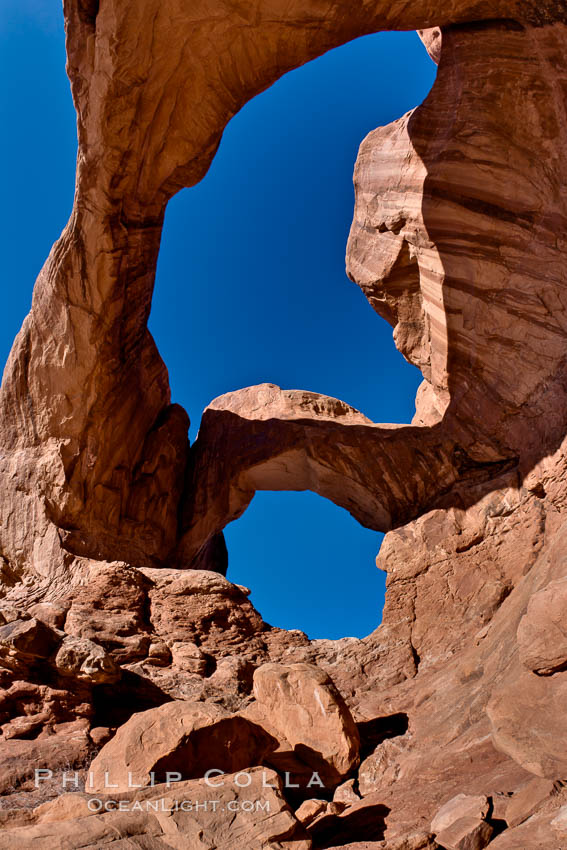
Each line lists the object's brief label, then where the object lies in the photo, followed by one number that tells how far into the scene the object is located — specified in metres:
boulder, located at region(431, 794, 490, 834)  4.54
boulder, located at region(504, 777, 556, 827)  4.37
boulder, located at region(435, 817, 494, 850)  4.17
